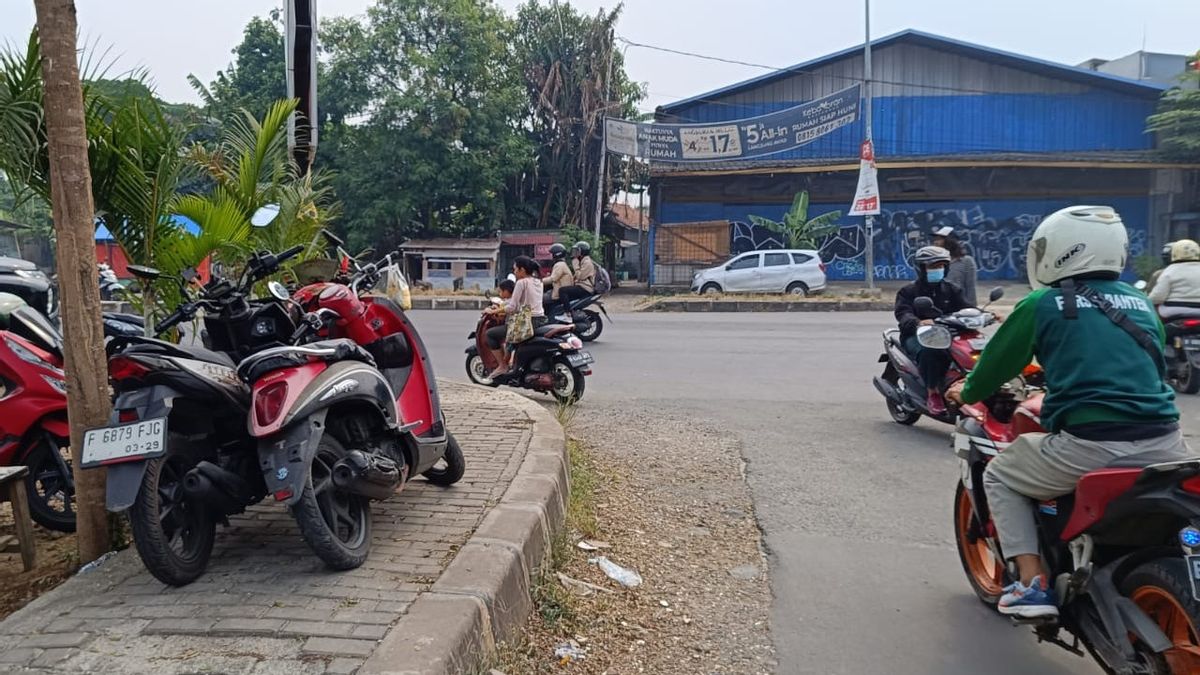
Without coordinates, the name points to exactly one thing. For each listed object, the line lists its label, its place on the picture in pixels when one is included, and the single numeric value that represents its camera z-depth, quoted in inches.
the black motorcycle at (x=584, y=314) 477.1
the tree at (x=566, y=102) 1077.8
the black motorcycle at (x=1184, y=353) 328.5
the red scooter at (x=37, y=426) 161.0
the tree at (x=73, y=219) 128.6
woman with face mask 264.1
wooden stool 142.8
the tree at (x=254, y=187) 211.0
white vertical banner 841.5
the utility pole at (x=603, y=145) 1005.8
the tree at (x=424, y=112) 1048.8
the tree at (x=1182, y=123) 921.5
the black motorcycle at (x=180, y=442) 117.7
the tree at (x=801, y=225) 990.4
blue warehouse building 1023.0
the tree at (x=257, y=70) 1160.2
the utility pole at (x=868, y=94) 876.6
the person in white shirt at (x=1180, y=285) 331.9
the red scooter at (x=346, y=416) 126.3
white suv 880.3
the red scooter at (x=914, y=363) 243.0
